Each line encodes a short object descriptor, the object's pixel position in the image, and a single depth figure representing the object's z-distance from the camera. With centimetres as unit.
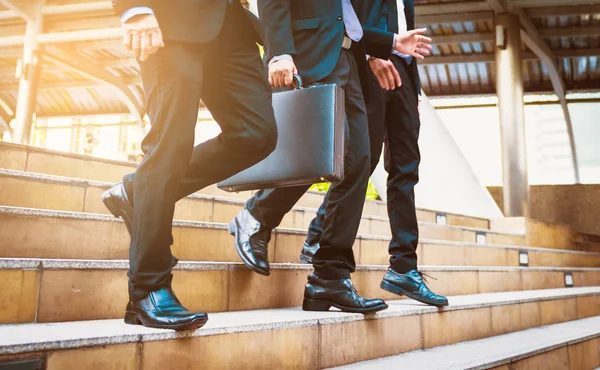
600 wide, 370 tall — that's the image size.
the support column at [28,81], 1177
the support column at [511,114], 840
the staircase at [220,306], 146
